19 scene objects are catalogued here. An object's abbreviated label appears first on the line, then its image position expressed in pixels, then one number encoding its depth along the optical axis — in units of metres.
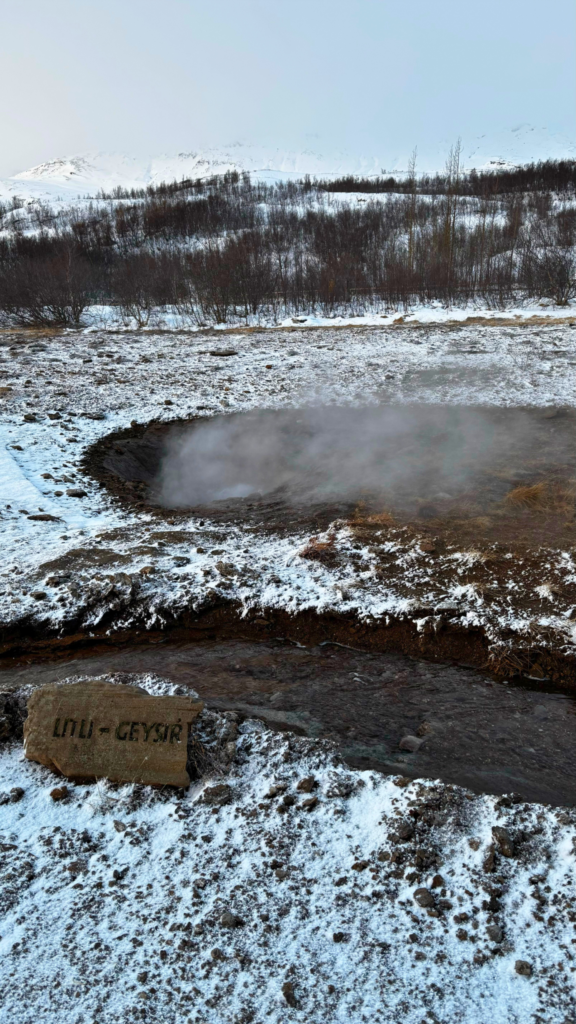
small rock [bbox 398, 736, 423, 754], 3.53
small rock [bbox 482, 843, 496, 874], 2.68
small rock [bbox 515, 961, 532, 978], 2.29
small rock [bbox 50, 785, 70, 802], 3.14
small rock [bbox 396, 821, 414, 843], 2.85
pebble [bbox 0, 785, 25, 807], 3.13
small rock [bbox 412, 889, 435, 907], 2.55
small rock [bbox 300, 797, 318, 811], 3.05
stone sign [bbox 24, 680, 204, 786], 3.24
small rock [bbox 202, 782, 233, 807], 3.10
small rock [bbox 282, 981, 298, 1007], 2.24
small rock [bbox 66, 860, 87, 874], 2.77
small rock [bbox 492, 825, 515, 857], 2.73
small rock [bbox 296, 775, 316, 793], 3.14
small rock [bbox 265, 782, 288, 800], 3.13
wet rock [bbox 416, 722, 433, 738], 3.67
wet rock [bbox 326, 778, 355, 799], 3.11
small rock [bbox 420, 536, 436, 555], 5.55
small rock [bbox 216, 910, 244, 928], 2.52
